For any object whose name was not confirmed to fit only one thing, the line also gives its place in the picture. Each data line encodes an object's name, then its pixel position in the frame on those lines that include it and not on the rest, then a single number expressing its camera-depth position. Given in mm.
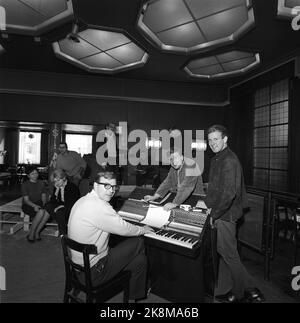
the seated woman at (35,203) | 4621
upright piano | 2213
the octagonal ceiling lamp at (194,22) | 3951
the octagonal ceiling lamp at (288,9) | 3852
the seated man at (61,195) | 4598
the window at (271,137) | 6066
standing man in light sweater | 5930
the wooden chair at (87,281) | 1882
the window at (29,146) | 12250
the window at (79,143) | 10786
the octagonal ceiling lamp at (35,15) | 3961
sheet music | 2533
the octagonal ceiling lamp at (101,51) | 4982
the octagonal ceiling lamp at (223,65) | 5871
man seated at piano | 2096
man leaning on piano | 2957
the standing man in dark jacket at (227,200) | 2375
